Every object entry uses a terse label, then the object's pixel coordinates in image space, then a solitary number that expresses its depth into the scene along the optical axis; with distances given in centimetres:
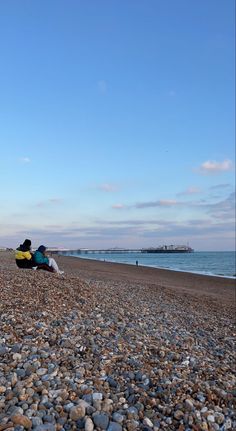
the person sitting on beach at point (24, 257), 1833
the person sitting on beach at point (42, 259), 1812
